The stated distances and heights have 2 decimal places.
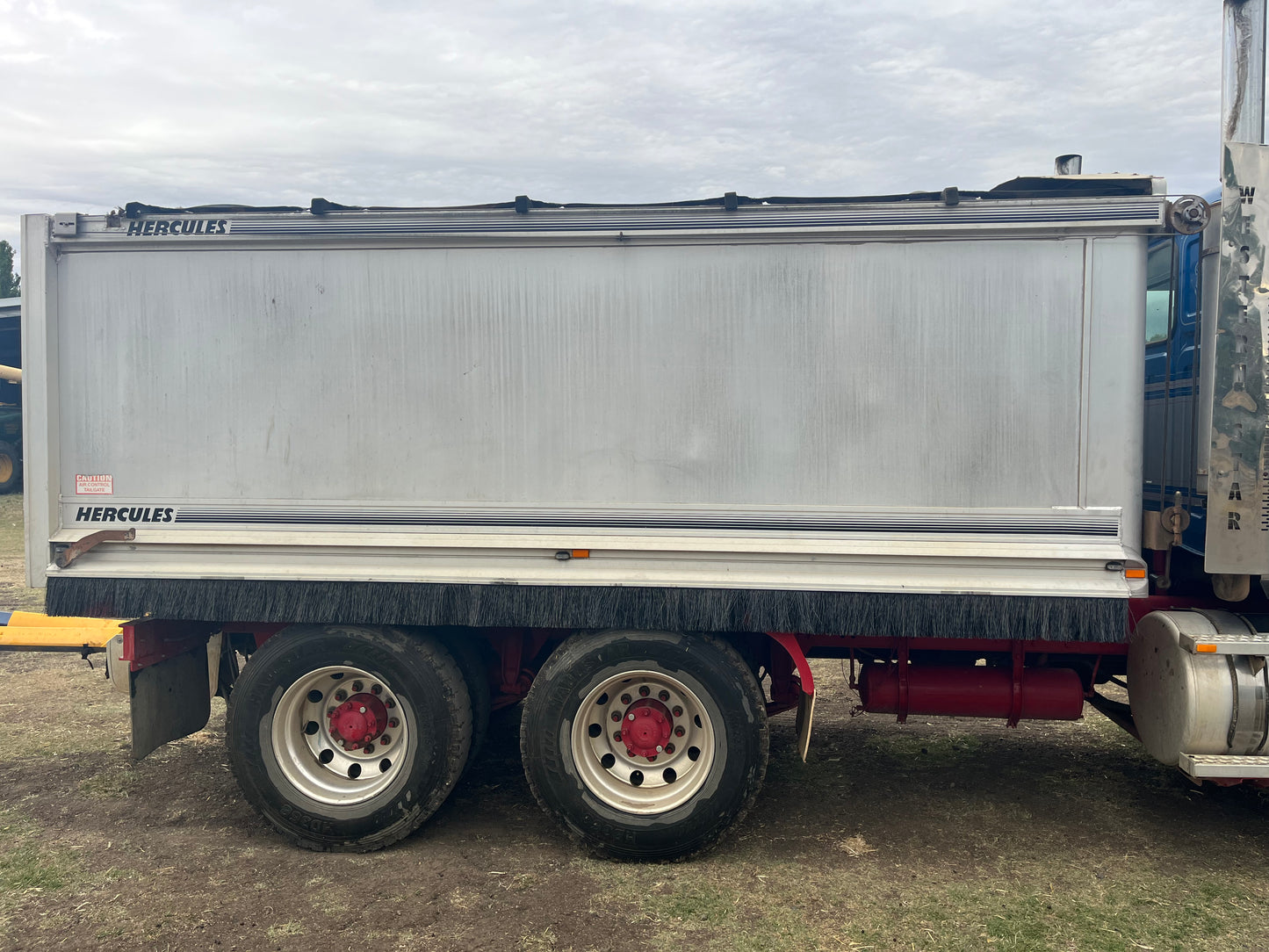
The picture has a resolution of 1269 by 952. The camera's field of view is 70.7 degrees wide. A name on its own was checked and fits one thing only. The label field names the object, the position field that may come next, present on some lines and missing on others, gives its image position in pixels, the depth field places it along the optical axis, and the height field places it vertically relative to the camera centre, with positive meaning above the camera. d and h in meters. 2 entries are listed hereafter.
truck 4.01 -0.06
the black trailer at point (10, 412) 19.52 +0.87
